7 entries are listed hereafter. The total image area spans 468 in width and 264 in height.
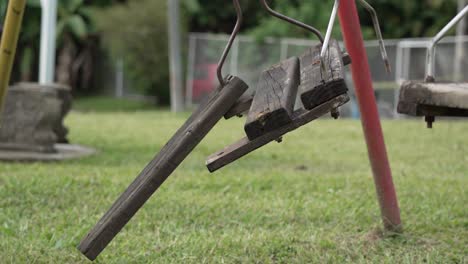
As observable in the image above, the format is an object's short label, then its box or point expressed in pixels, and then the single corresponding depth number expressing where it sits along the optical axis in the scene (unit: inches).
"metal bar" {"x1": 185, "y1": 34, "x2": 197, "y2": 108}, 767.8
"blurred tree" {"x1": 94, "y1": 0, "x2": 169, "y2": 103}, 848.3
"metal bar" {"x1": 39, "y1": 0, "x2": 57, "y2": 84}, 305.1
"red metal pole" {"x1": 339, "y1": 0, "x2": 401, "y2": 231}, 144.1
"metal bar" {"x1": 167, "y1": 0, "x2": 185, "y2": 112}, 690.8
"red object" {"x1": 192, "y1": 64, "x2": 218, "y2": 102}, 768.9
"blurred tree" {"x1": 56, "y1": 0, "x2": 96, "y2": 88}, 1004.6
